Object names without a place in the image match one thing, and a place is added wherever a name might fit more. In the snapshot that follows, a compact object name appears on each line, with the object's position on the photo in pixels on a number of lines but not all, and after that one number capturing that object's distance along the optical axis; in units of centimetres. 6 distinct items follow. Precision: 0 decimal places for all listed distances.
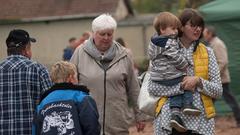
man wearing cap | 999
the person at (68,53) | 2497
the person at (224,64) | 2097
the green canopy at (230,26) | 2296
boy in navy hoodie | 893
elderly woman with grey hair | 1062
